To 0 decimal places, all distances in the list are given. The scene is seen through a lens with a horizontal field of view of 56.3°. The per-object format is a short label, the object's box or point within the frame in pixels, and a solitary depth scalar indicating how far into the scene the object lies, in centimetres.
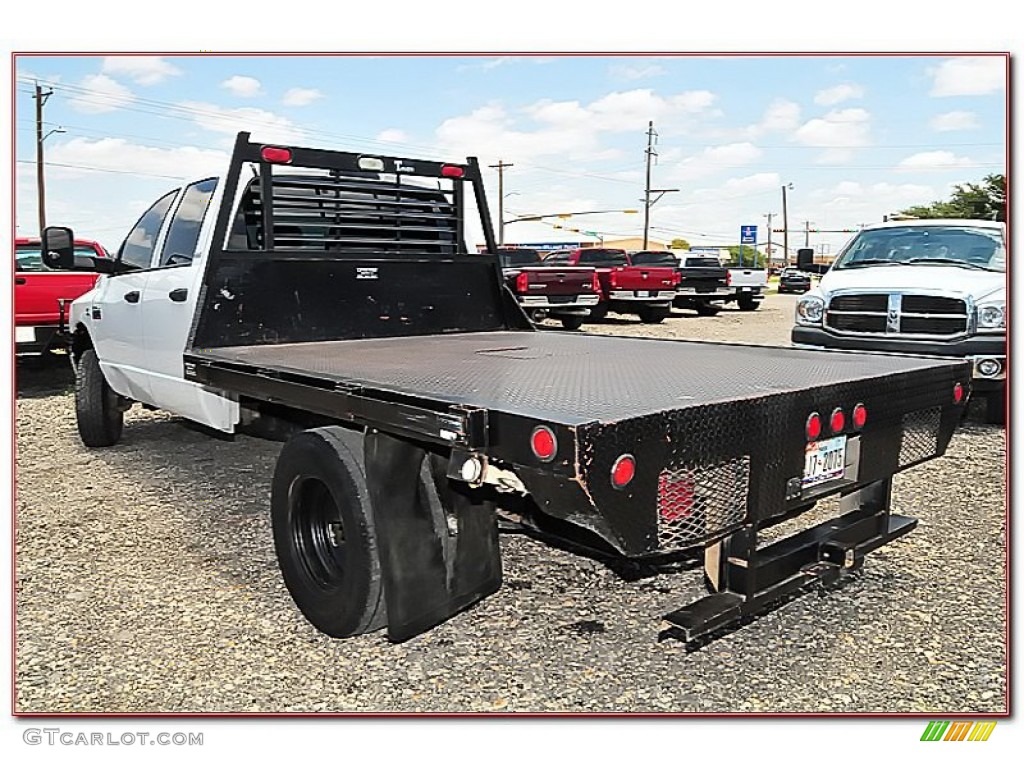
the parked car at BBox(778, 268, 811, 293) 3828
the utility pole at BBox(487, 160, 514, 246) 4996
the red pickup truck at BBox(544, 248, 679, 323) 1992
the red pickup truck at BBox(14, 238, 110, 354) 970
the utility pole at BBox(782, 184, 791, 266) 7224
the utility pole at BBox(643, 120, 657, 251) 5041
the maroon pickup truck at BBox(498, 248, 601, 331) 1756
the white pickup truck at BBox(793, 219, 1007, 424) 809
